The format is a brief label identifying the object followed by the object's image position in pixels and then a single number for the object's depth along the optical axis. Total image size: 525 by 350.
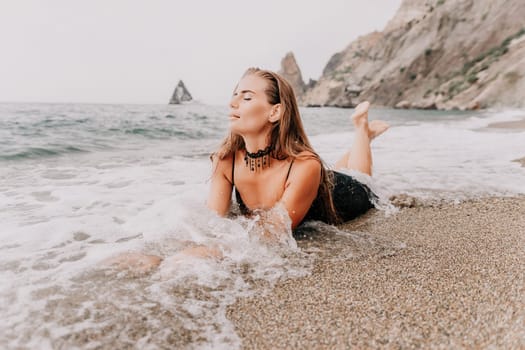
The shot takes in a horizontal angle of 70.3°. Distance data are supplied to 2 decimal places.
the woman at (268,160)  2.41
